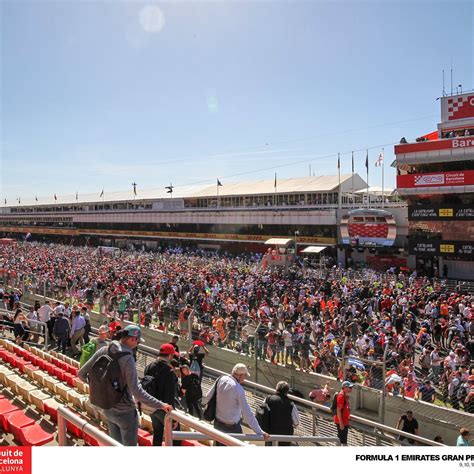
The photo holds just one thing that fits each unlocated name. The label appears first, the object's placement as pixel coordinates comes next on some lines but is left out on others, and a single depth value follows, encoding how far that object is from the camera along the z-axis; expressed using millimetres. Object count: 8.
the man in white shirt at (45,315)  12664
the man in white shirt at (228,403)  4570
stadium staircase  5043
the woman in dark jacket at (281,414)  5012
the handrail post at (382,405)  8703
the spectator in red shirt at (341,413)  6590
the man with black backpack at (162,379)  4949
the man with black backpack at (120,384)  3859
